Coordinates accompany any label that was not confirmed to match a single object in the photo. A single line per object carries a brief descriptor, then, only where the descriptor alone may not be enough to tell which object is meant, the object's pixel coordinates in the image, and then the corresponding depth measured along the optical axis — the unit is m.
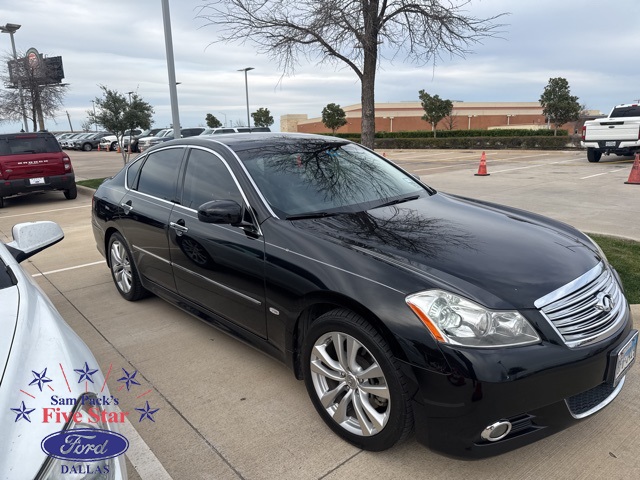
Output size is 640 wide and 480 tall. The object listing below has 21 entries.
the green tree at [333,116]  44.44
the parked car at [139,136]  33.06
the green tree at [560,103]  37.25
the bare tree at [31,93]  23.67
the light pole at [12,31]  23.03
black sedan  2.20
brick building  56.22
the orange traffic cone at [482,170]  15.53
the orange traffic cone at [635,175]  12.21
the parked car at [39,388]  1.34
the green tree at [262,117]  52.81
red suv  11.16
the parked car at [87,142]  44.09
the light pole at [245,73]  37.74
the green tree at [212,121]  54.12
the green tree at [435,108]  40.72
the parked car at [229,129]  23.86
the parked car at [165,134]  27.06
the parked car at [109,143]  40.57
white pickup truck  16.67
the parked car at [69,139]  45.90
